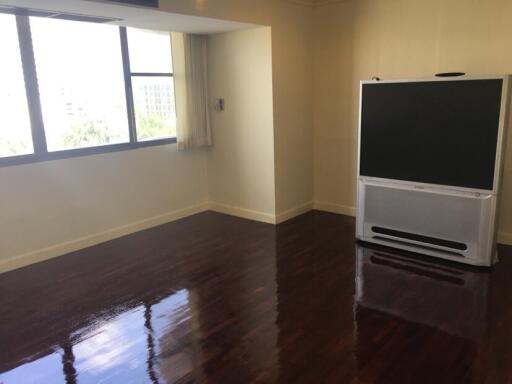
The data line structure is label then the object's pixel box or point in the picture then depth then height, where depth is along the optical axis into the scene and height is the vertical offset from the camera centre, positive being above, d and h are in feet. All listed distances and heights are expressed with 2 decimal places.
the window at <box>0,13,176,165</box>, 11.86 +0.43
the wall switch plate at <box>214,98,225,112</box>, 16.03 -0.19
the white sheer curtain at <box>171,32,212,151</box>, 15.25 +0.39
